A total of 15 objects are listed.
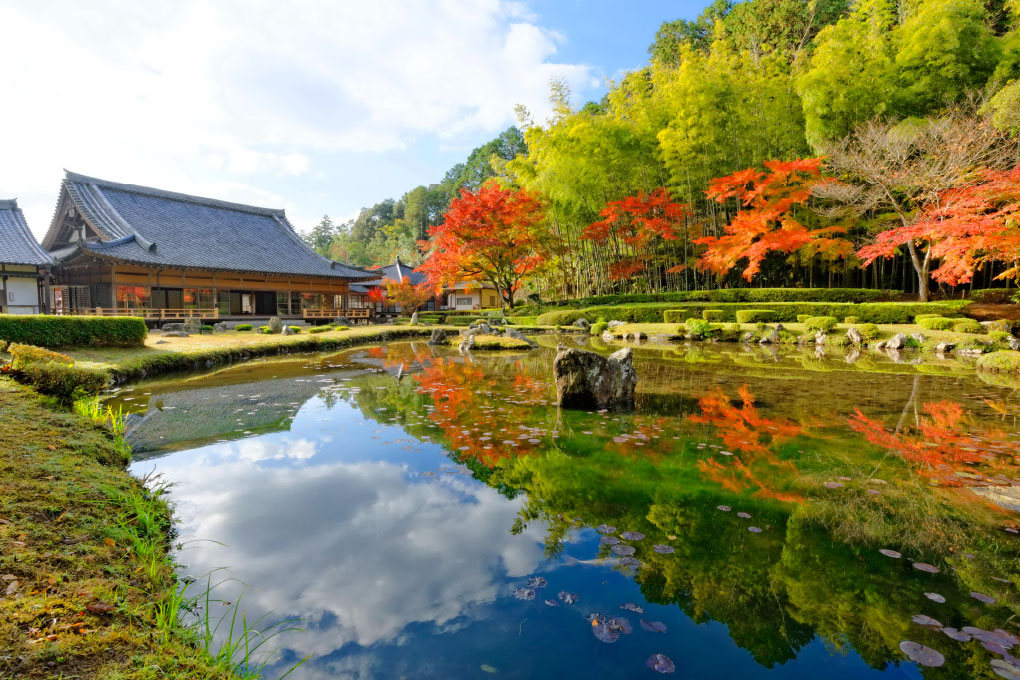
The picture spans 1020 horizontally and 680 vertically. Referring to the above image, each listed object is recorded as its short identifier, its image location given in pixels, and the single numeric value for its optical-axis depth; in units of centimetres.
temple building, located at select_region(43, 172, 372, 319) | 2031
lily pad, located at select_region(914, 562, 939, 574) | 250
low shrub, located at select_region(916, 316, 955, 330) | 1415
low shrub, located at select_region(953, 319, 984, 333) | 1348
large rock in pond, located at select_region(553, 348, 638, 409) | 637
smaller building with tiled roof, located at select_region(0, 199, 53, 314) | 1728
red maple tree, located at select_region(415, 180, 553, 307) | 2208
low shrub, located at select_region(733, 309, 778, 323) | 1838
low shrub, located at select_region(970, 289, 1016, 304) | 1694
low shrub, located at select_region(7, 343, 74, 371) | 568
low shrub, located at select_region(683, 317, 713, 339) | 1700
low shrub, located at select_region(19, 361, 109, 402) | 548
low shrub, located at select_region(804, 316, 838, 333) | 1561
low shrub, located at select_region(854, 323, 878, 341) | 1474
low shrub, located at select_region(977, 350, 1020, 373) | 970
